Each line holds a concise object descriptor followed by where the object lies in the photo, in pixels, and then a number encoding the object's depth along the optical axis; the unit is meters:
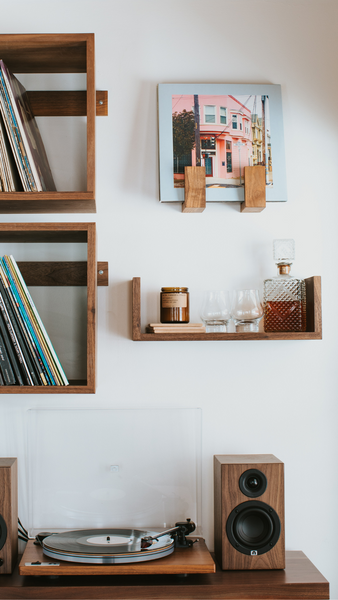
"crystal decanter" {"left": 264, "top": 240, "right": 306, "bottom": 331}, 1.48
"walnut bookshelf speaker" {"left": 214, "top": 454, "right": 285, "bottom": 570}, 1.35
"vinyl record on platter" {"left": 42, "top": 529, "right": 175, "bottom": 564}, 1.26
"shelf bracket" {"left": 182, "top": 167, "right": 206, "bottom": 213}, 1.49
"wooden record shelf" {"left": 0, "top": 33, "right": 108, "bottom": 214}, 1.33
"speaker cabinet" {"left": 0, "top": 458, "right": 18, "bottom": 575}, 1.32
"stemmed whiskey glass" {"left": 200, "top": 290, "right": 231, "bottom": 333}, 1.47
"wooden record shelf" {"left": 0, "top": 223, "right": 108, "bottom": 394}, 1.30
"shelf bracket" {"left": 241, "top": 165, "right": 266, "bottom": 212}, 1.51
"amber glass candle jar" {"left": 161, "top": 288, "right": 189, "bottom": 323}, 1.45
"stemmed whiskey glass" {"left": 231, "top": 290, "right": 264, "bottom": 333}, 1.46
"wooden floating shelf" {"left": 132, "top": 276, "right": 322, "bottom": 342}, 1.41
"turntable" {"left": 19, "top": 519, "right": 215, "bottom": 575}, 1.25
